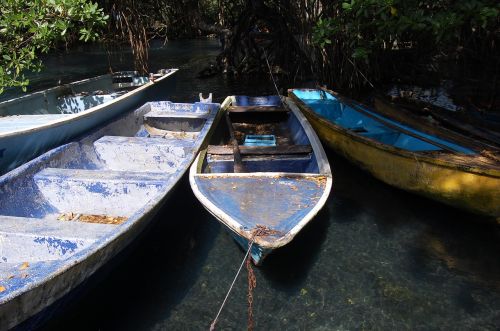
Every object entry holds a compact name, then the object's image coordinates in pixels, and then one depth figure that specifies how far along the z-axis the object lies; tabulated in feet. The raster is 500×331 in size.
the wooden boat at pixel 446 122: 21.01
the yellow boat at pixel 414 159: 15.79
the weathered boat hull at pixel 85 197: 9.45
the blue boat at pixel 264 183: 12.16
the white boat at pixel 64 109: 16.94
